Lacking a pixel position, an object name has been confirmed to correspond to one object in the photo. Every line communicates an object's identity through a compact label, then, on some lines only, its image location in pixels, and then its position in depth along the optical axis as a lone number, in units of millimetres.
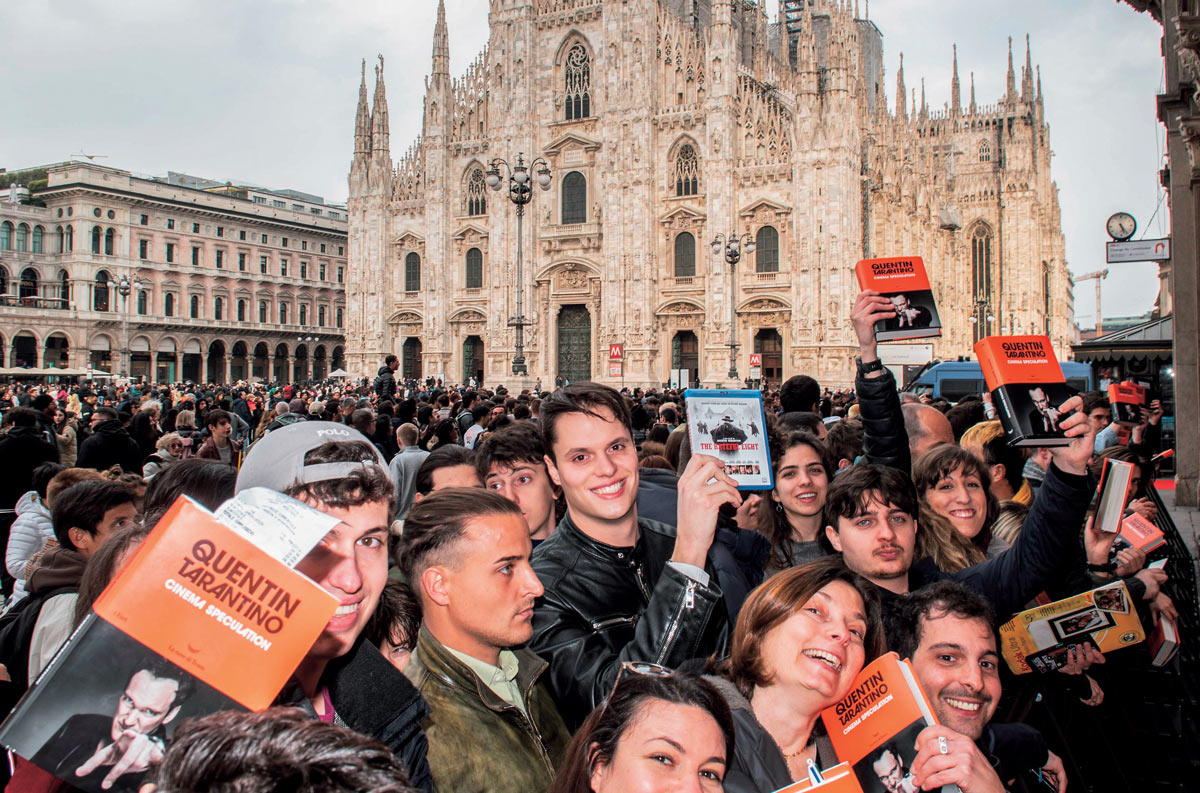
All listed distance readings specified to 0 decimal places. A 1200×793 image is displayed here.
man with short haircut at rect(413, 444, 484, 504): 4543
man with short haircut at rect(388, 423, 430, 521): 6023
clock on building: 13742
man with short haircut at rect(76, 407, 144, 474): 7707
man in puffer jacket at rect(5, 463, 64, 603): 4957
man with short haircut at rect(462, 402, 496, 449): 8555
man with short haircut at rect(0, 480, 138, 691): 2941
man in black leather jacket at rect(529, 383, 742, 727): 2377
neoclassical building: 48938
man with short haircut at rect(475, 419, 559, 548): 4156
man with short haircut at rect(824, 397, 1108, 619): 3041
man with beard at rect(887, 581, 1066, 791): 2559
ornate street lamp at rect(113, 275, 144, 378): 45031
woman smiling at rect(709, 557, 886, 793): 2213
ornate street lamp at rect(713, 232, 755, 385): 25359
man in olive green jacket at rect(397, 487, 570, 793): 2170
